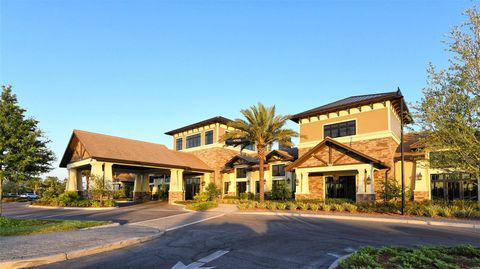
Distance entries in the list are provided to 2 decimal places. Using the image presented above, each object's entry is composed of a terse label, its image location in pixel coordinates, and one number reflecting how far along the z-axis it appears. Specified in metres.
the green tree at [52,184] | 35.39
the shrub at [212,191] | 34.25
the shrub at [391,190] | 22.59
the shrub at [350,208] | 21.52
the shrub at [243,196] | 34.20
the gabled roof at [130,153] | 29.82
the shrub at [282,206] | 24.44
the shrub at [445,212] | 18.09
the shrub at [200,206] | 25.52
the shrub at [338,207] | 22.14
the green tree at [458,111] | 8.30
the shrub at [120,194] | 43.44
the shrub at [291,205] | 23.97
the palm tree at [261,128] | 27.80
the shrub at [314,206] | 23.22
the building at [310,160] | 25.77
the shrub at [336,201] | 26.86
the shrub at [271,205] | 24.62
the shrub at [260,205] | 25.34
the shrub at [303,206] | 23.77
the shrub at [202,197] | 32.19
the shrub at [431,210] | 18.42
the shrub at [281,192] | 30.79
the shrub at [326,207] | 22.70
